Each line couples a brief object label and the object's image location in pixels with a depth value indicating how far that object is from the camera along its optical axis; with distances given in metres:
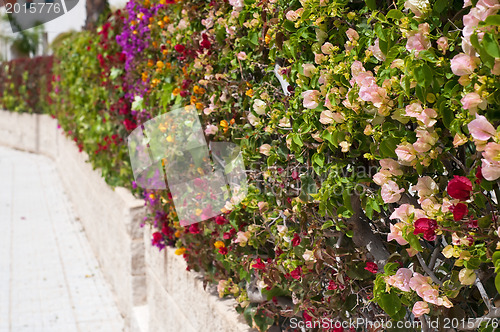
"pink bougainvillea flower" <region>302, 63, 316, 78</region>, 1.80
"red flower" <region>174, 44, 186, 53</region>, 3.13
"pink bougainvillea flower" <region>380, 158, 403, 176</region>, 1.43
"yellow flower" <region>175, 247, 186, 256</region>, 3.63
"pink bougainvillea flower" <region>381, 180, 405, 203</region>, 1.43
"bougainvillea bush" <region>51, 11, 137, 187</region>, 5.71
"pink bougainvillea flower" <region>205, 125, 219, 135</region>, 2.82
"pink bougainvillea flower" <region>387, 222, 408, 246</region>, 1.38
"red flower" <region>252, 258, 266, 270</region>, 2.34
